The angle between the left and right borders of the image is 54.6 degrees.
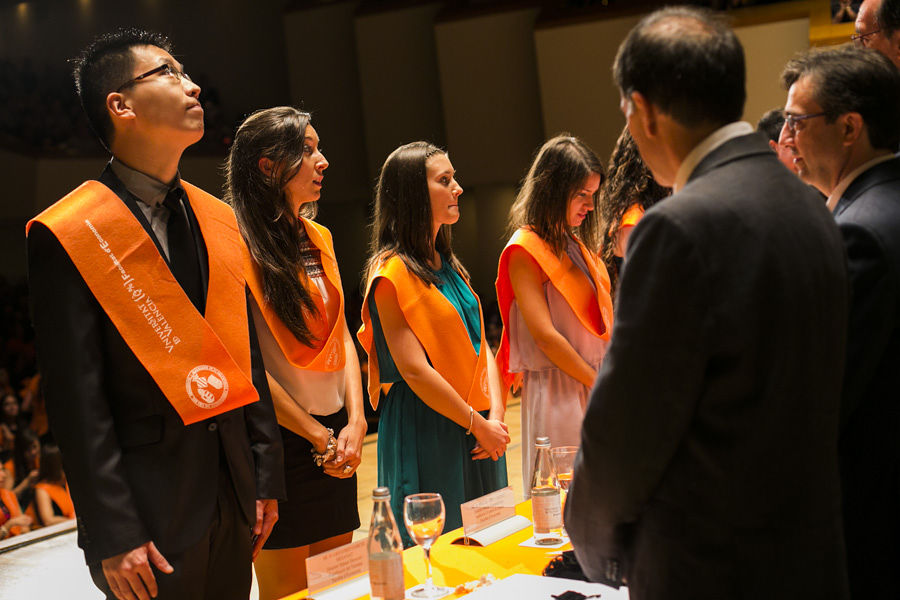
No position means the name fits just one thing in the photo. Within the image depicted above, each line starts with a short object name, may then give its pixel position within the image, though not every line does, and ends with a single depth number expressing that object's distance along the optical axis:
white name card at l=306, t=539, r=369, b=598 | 1.52
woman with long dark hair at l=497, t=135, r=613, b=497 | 2.64
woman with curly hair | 2.73
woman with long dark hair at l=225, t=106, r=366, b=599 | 2.20
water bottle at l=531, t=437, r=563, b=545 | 1.77
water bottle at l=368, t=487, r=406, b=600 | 1.39
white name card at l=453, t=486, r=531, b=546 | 1.81
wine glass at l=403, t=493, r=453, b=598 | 1.49
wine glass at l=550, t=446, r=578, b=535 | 1.85
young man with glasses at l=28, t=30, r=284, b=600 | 1.49
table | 1.61
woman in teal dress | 2.44
